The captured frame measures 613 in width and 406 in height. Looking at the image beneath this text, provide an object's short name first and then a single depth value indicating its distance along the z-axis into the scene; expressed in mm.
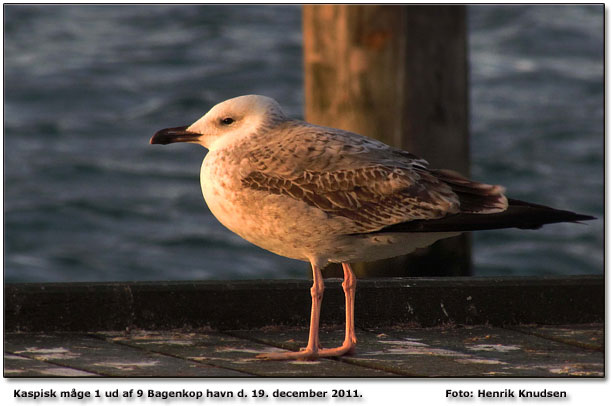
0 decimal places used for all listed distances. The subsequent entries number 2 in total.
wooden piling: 16672
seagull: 10695
